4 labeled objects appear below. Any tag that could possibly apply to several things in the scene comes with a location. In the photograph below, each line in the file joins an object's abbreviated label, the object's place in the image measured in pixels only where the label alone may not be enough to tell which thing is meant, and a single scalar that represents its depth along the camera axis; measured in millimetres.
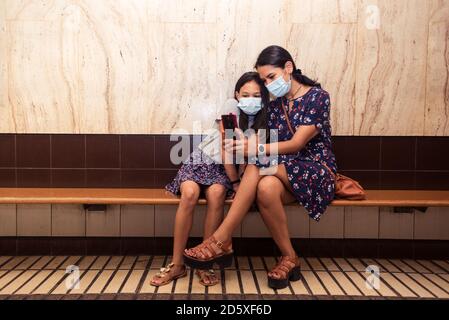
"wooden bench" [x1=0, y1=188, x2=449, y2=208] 2995
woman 2777
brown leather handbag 3008
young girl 2900
